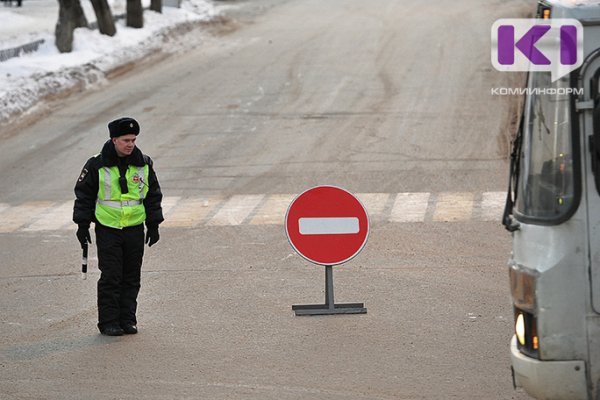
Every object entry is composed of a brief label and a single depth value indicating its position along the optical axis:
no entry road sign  18.86
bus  11.89
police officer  18.14
